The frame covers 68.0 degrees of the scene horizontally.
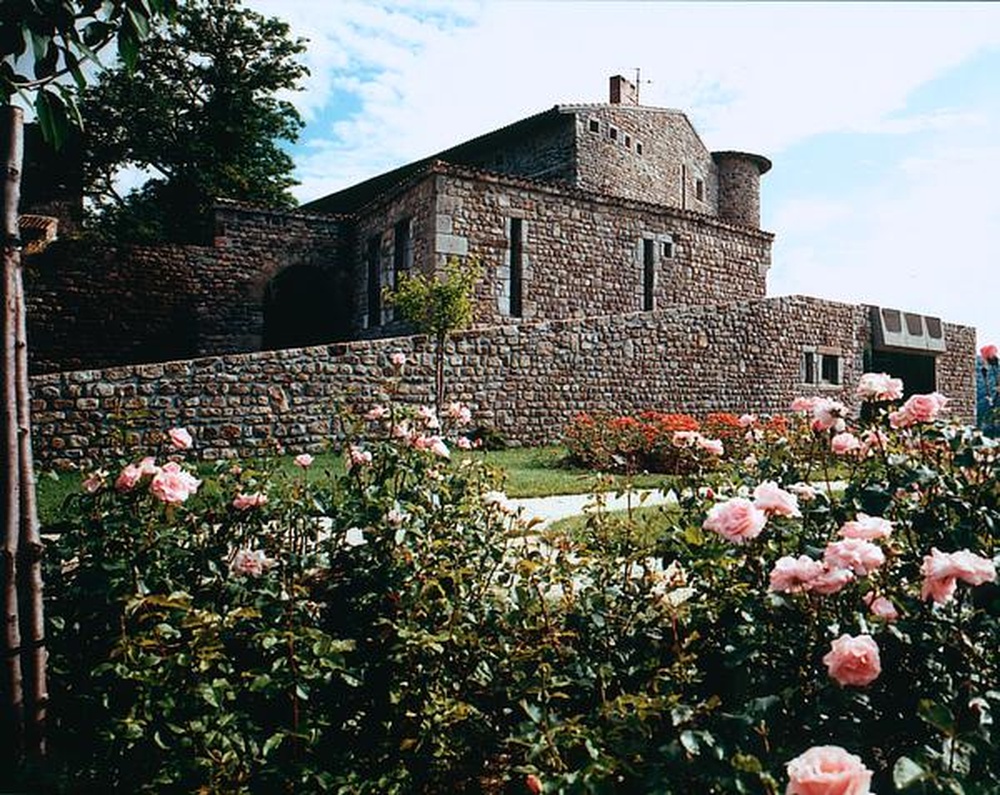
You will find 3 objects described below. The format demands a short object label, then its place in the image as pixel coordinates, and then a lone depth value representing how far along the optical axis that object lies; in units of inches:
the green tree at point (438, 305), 439.8
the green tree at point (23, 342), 72.4
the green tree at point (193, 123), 805.2
